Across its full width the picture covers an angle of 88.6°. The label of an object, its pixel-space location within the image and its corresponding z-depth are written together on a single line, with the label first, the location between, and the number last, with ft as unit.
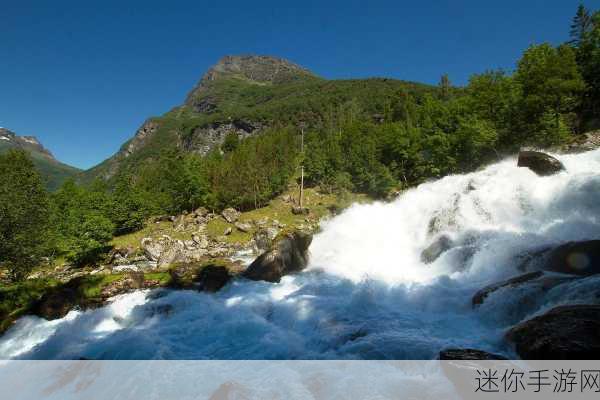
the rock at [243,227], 147.74
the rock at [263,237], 123.44
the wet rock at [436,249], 74.82
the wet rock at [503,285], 45.16
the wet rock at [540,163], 80.53
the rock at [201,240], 134.45
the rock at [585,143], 95.14
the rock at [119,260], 126.64
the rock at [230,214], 158.20
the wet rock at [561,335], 26.25
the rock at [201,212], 171.34
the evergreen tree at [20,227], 83.56
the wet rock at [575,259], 43.88
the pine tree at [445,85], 324.04
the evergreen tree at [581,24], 154.30
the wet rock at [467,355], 30.50
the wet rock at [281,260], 76.69
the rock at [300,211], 161.89
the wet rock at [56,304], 63.41
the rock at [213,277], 72.13
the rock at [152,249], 128.77
